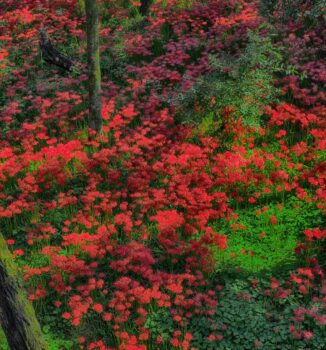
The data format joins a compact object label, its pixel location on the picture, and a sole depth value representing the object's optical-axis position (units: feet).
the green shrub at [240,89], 29.73
